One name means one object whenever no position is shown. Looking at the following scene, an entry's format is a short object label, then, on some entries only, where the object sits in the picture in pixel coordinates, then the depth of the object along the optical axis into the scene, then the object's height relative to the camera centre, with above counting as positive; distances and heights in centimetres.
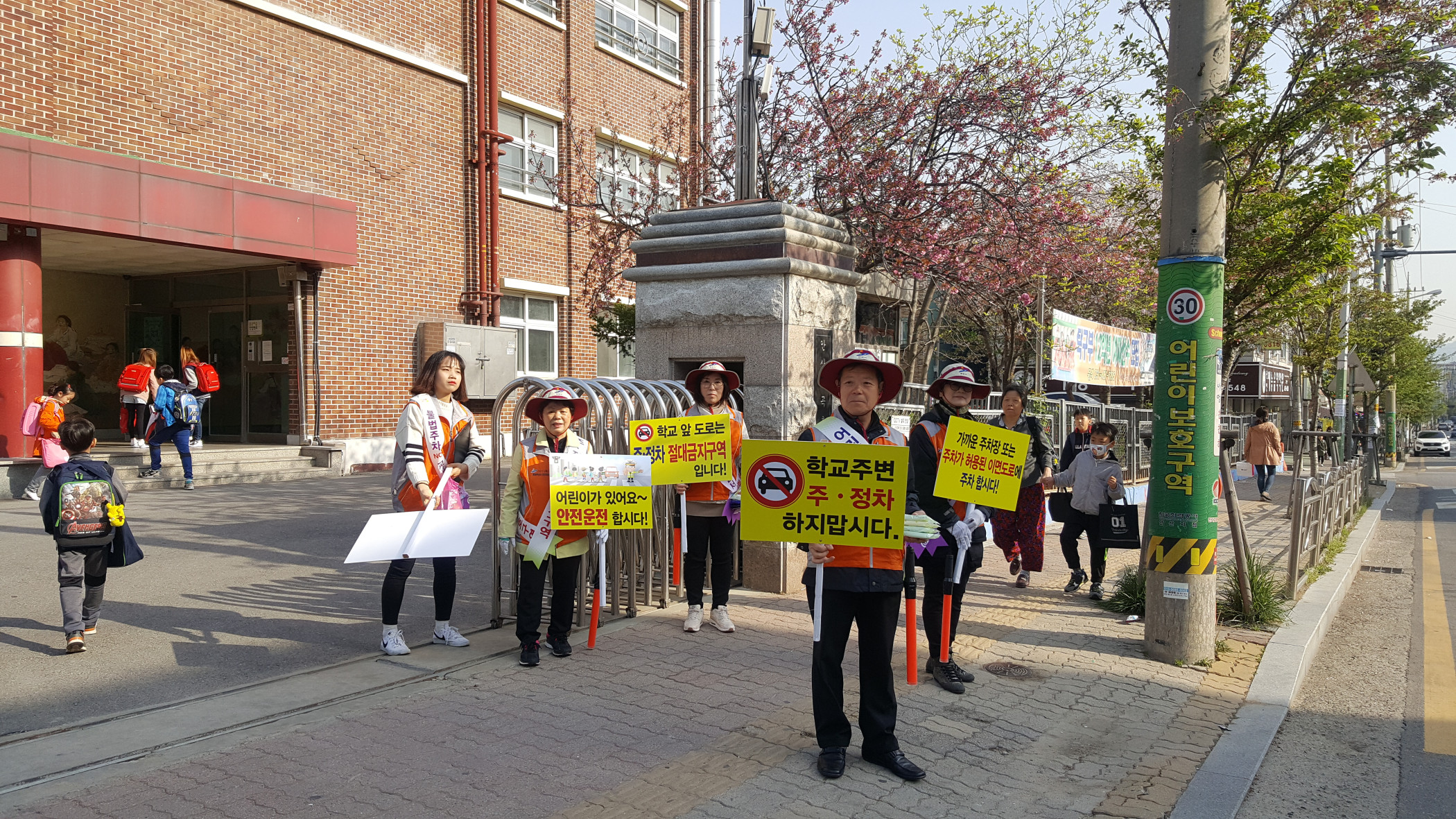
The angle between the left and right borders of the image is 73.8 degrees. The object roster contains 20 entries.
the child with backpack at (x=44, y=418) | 1011 -22
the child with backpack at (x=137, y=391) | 1357 +10
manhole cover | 582 -165
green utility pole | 613 +21
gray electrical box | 1711 +89
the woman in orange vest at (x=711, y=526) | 636 -85
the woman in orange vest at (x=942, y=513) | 519 -64
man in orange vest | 416 -96
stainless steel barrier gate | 640 -74
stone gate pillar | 745 +76
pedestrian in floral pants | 768 -102
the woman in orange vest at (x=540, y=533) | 557 -79
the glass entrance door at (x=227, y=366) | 1659 +55
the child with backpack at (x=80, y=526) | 560 -75
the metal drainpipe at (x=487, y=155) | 1822 +458
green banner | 612 -11
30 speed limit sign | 612 +58
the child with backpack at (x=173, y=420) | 1247 -28
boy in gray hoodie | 807 -73
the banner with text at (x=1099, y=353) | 1173 +60
